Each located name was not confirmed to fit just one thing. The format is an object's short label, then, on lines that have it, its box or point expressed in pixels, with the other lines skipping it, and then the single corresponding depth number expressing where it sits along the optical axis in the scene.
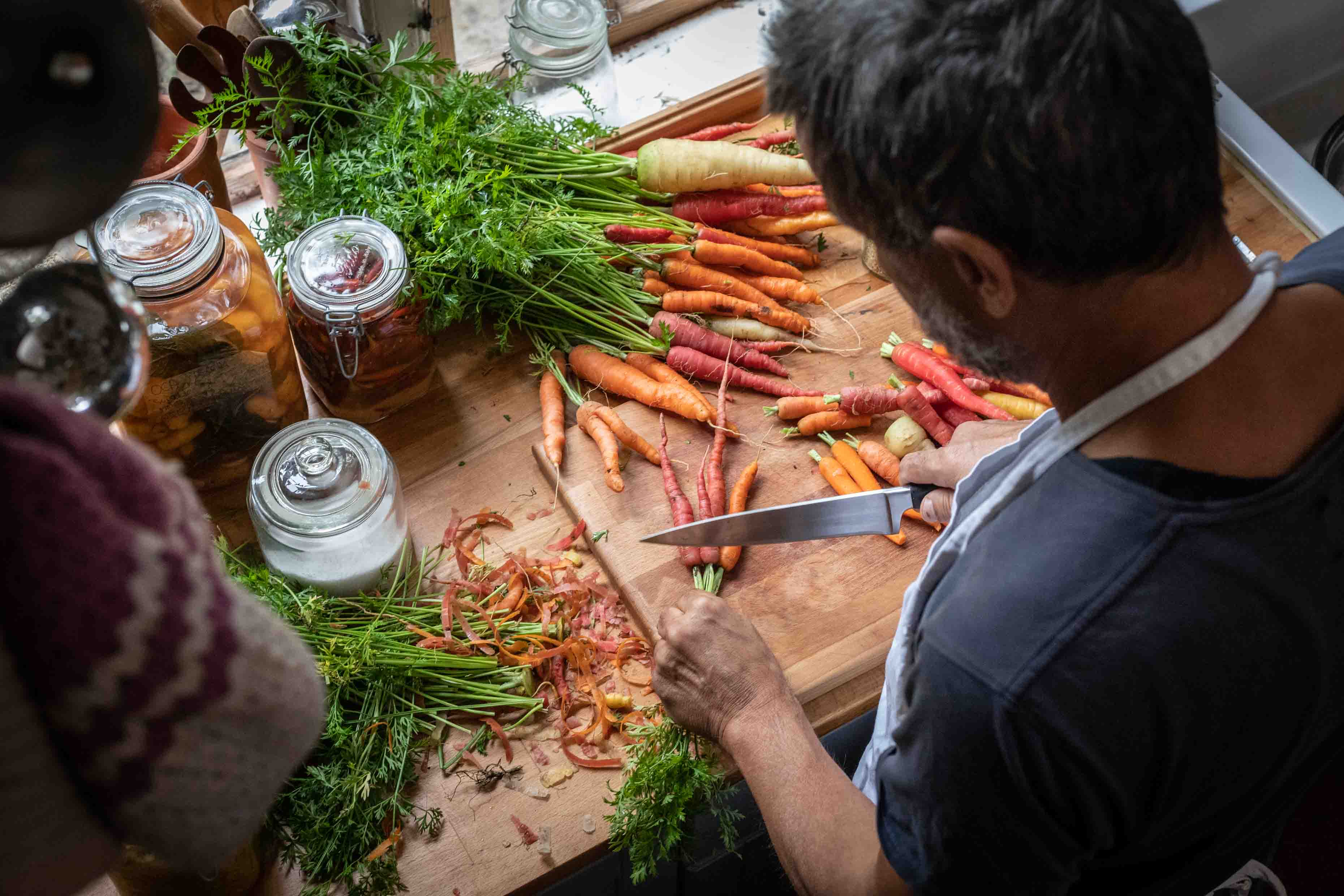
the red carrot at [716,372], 1.65
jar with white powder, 1.23
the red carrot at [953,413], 1.62
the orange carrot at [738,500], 1.45
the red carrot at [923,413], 1.60
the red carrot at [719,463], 1.52
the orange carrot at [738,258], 1.74
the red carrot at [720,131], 1.83
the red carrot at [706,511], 1.43
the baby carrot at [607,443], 1.53
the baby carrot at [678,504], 1.45
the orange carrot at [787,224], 1.79
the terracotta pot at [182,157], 1.40
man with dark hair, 0.70
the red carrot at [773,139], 1.84
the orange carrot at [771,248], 1.77
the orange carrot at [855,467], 1.56
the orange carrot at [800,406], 1.59
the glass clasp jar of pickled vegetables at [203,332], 1.16
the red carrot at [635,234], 1.72
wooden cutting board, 1.41
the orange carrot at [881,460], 1.58
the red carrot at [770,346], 1.71
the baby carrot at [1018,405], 1.65
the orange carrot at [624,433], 1.57
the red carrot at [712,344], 1.67
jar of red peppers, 1.34
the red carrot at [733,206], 1.78
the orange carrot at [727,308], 1.71
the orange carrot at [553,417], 1.54
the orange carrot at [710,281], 1.74
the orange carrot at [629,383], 1.60
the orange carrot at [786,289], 1.74
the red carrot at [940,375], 1.61
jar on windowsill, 1.77
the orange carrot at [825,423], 1.58
